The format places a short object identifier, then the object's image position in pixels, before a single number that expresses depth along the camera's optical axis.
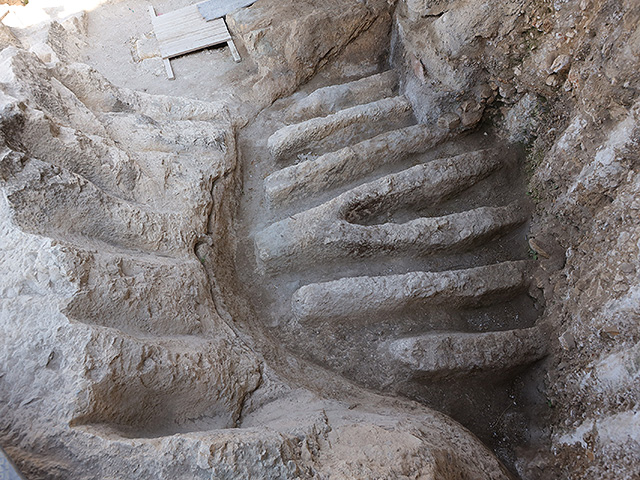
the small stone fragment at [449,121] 3.66
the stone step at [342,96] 4.12
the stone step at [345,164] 3.58
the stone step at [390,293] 2.92
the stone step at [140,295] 2.31
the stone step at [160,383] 1.99
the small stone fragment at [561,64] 2.88
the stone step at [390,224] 3.15
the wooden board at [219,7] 5.18
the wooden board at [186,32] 5.01
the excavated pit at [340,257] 2.03
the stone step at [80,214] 2.46
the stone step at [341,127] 3.84
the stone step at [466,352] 2.73
